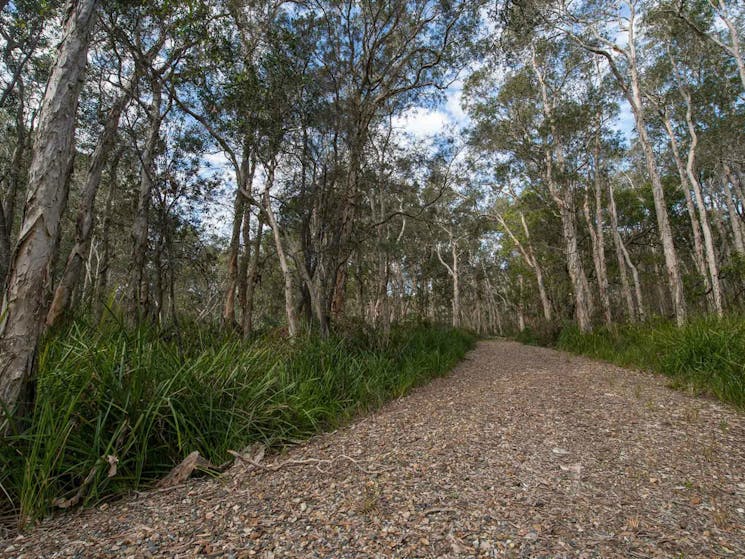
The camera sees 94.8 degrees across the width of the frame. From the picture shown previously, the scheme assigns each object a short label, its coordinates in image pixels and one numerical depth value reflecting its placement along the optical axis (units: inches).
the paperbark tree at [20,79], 266.4
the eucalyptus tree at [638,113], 278.8
